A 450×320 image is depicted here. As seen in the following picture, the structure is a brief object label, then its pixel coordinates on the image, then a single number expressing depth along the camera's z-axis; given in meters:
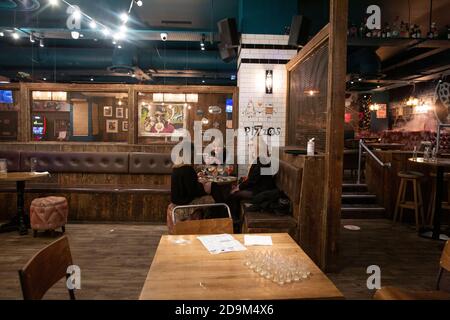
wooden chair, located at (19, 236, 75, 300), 1.53
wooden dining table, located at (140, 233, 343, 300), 1.54
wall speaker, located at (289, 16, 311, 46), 5.84
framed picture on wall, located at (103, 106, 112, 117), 13.19
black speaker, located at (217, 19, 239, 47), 6.52
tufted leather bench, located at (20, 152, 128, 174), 6.68
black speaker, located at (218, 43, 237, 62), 6.88
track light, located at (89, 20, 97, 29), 6.77
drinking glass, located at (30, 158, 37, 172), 5.70
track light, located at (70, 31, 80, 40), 7.18
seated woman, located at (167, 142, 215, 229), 4.66
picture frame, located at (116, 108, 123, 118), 12.95
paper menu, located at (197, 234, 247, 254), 2.14
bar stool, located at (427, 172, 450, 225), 6.19
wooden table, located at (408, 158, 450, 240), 5.26
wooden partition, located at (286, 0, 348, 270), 3.83
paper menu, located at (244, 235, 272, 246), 2.27
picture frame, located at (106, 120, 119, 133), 13.06
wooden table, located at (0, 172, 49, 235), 5.31
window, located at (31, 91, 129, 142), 12.87
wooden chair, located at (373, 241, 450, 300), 1.66
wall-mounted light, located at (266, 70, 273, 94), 6.81
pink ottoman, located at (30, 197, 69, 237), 5.17
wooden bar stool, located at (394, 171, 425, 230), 6.00
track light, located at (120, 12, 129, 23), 6.40
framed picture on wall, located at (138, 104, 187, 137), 9.66
